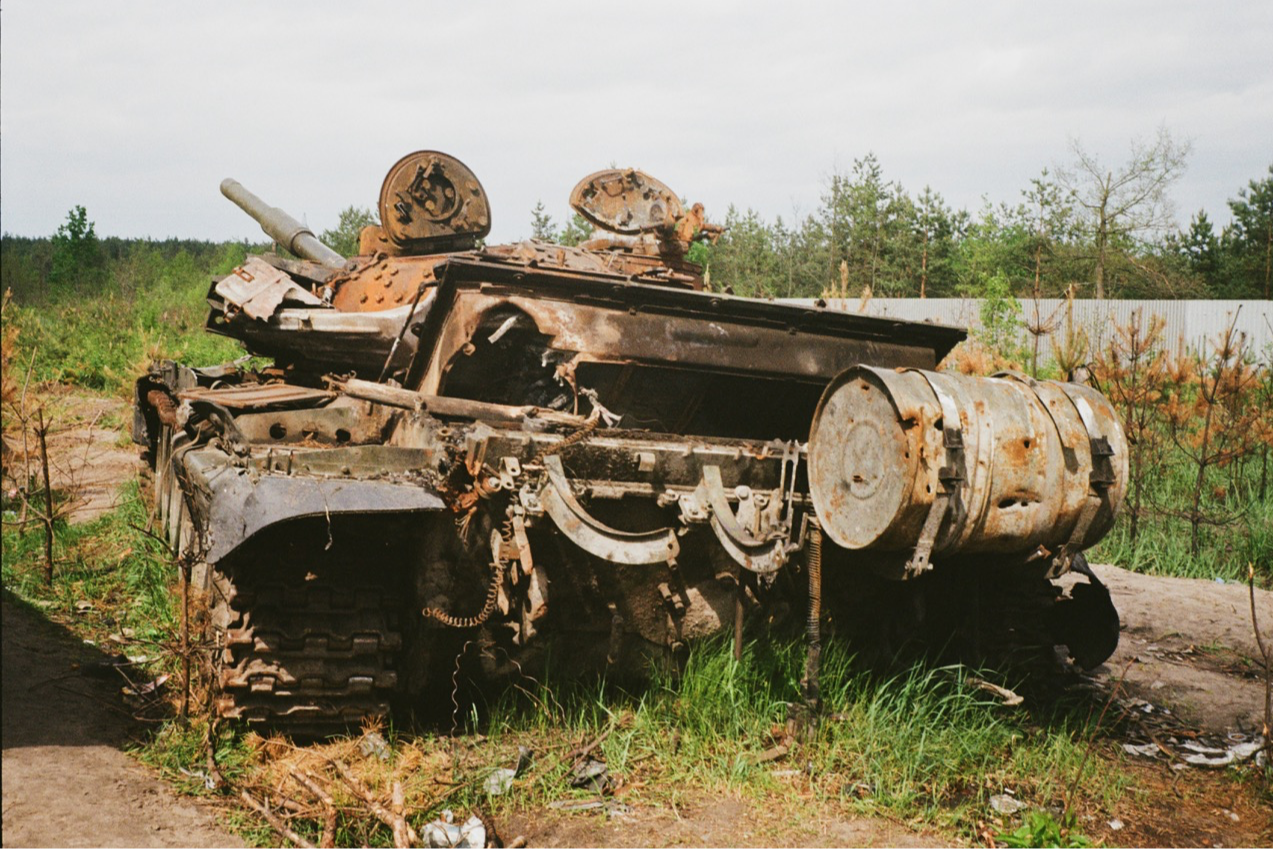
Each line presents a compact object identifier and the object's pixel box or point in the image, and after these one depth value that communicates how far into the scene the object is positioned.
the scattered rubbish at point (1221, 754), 4.82
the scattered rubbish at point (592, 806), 3.85
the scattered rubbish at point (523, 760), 4.04
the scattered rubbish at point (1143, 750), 4.96
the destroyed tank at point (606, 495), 3.81
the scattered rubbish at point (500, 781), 3.86
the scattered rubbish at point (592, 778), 4.06
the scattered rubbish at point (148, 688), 4.47
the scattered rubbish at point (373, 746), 3.99
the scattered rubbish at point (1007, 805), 4.07
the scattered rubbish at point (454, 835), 3.49
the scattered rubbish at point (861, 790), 4.11
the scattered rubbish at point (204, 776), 3.77
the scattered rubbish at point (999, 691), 4.30
